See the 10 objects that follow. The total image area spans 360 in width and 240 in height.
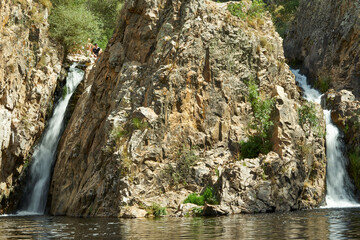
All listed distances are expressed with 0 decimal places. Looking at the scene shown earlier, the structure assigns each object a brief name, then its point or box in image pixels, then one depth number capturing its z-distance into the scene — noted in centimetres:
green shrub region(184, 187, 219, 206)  2405
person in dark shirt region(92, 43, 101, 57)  4397
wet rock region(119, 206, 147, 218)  2344
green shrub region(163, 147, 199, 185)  2631
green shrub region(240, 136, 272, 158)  2716
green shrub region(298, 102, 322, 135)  2842
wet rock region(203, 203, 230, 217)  2231
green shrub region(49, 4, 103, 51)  4141
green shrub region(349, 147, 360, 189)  2999
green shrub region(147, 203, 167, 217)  2389
